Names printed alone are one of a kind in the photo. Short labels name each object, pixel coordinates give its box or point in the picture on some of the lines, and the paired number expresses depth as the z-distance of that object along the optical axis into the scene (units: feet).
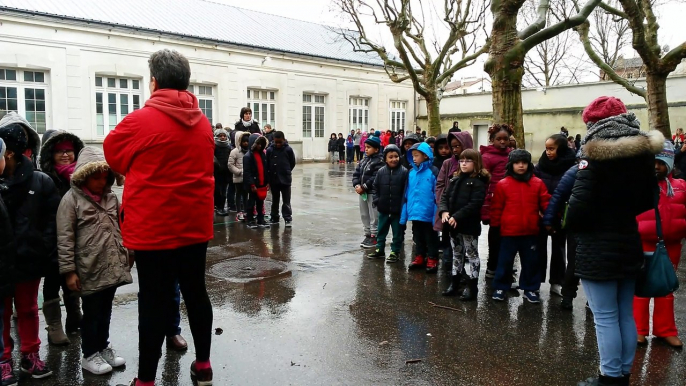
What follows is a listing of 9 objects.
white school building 66.44
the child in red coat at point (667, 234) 14.87
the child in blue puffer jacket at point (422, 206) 22.97
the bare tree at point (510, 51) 28.14
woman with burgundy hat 11.32
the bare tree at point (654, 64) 40.78
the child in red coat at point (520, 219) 18.76
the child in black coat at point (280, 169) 33.12
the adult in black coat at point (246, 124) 42.04
